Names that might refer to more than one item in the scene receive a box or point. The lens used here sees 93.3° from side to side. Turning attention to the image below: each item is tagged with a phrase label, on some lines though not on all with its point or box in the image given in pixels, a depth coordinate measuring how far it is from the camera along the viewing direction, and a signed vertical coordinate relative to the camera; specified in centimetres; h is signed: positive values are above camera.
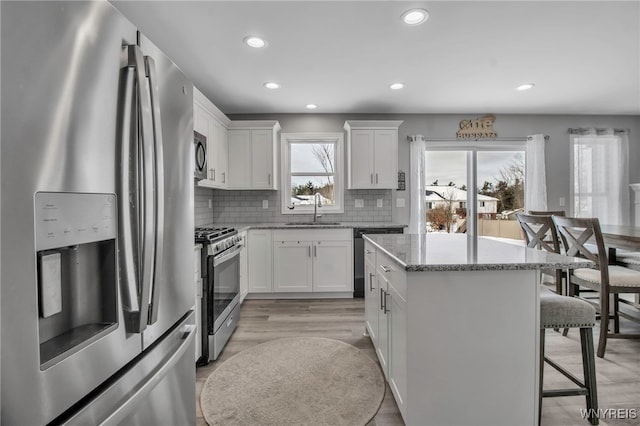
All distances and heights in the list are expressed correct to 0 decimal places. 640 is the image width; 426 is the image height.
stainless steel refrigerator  55 -1
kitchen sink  424 -19
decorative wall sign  453 +119
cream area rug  169 -114
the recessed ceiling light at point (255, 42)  240 +137
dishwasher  383 -57
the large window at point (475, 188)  465 +32
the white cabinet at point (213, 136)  305 +86
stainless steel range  222 -62
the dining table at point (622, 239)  230 -27
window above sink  444 +52
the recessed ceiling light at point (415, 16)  208 +136
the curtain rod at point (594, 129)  455 +113
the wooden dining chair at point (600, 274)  226 -55
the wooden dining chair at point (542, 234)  256 -25
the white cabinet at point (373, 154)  411 +75
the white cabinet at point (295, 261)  378 -64
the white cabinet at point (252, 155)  406 +76
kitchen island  142 -64
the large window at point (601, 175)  456 +46
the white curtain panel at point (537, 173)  450 +50
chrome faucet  440 +10
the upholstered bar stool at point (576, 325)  154 -61
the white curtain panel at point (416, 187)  447 +32
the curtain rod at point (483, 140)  454 +102
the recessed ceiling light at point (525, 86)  341 +138
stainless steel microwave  279 +52
